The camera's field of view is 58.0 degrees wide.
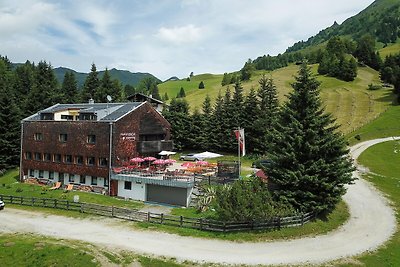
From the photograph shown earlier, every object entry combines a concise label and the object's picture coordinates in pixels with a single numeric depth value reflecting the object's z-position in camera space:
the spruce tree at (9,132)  54.94
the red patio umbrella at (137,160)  41.88
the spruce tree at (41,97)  68.19
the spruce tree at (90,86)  81.41
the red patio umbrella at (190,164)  39.72
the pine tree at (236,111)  62.84
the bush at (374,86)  110.21
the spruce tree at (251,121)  61.72
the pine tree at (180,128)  68.75
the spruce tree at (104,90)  79.94
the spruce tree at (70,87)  80.81
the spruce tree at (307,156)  28.23
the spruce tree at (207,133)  65.56
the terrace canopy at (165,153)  47.41
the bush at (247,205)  26.58
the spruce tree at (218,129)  64.00
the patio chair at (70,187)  43.03
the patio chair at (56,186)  43.50
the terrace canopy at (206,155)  43.75
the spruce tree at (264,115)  59.00
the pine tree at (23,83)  77.56
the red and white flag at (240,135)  36.69
